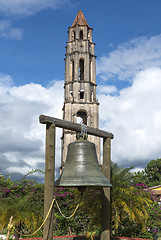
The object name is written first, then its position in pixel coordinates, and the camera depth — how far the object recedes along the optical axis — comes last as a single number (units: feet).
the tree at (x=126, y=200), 31.42
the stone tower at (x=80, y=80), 143.33
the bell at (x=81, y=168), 20.39
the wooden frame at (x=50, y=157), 21.38
